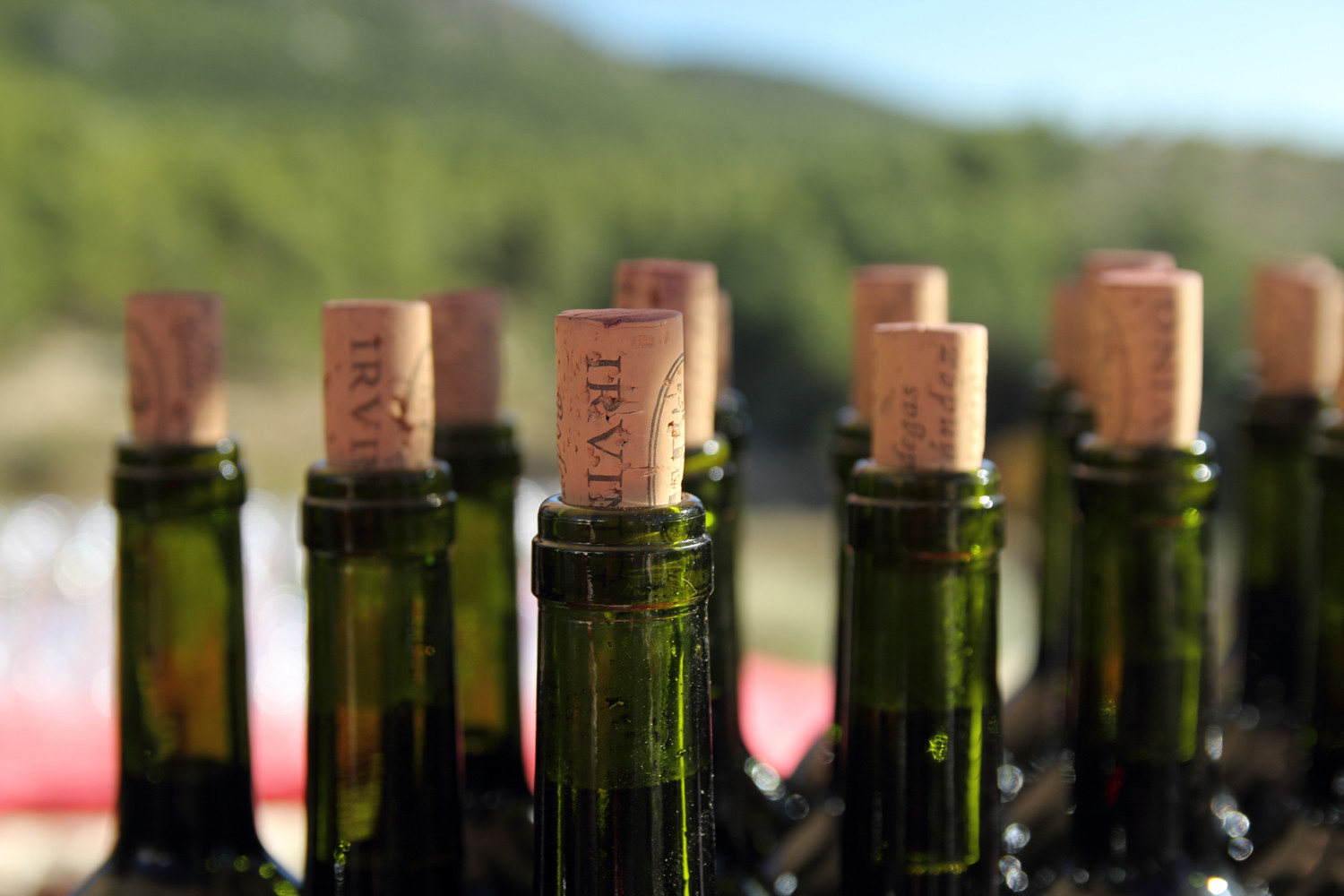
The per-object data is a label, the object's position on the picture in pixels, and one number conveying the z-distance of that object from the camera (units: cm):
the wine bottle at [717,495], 60
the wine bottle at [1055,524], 84
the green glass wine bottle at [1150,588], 59
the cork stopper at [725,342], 78
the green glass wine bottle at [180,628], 63
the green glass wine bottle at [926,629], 52
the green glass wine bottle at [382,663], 54
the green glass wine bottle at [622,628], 43
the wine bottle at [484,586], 66
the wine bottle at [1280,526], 79
